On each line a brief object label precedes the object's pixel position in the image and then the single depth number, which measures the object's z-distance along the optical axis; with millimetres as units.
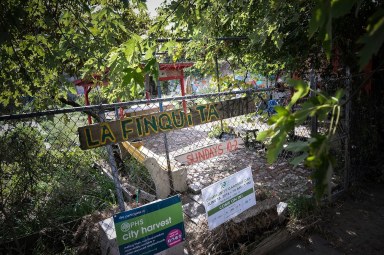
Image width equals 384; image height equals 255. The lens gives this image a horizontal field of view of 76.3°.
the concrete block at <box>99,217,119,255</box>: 2693
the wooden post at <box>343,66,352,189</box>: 3953
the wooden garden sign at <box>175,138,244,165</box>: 3152
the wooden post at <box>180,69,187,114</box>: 9387
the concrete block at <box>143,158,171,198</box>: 4633
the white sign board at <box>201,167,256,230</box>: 2694
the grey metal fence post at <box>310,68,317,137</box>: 3500
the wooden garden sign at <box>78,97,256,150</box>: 2283
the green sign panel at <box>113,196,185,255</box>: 2238
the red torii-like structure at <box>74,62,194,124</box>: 8375
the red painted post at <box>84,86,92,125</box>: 8628
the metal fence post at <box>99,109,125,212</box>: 2387
